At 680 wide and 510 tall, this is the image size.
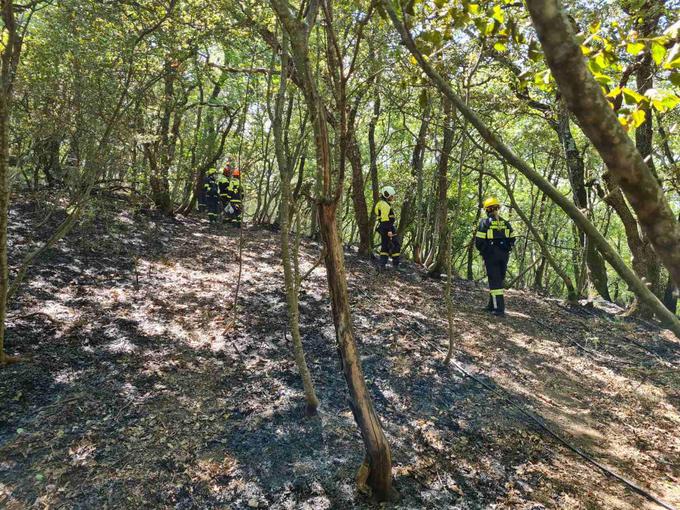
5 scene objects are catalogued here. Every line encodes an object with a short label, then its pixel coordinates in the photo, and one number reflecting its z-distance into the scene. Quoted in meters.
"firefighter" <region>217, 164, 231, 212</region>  13.07
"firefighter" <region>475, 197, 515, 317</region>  8.20
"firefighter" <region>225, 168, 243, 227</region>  12.80
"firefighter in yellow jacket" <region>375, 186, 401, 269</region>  10.41
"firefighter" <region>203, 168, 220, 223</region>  13.55
